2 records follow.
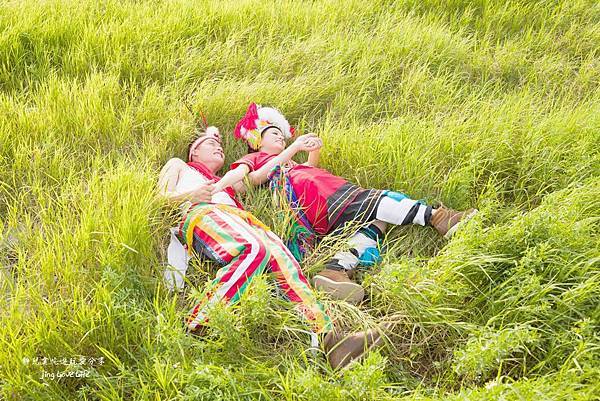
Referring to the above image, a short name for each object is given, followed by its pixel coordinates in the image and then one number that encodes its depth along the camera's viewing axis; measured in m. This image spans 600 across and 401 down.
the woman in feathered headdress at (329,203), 2.83
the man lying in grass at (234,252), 2.33
